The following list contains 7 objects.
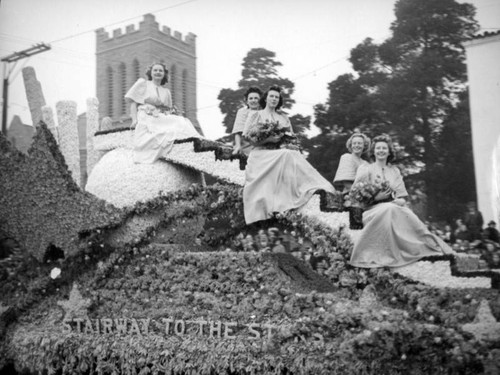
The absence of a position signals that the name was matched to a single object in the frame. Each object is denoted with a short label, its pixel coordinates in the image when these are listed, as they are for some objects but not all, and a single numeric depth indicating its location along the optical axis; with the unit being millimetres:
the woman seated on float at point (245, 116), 7809
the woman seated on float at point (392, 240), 5766
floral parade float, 4844
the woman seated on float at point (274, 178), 6703
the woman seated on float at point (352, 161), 6867
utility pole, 9197
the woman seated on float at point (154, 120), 8414
